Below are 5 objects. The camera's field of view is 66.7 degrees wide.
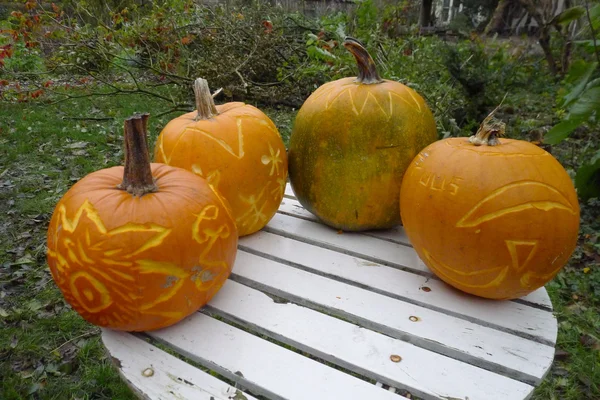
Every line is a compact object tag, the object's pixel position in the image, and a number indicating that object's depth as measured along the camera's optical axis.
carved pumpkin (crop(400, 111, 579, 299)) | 1.07
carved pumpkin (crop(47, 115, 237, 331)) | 1.00
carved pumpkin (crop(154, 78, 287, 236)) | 1.34
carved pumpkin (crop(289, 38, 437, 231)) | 1.39
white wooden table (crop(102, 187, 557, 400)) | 0.96
